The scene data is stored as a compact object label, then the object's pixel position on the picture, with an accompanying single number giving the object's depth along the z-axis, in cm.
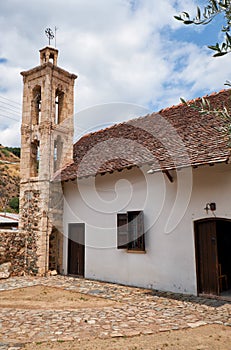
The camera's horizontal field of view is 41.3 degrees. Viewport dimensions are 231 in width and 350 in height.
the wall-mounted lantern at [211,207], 780
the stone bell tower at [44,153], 1157
